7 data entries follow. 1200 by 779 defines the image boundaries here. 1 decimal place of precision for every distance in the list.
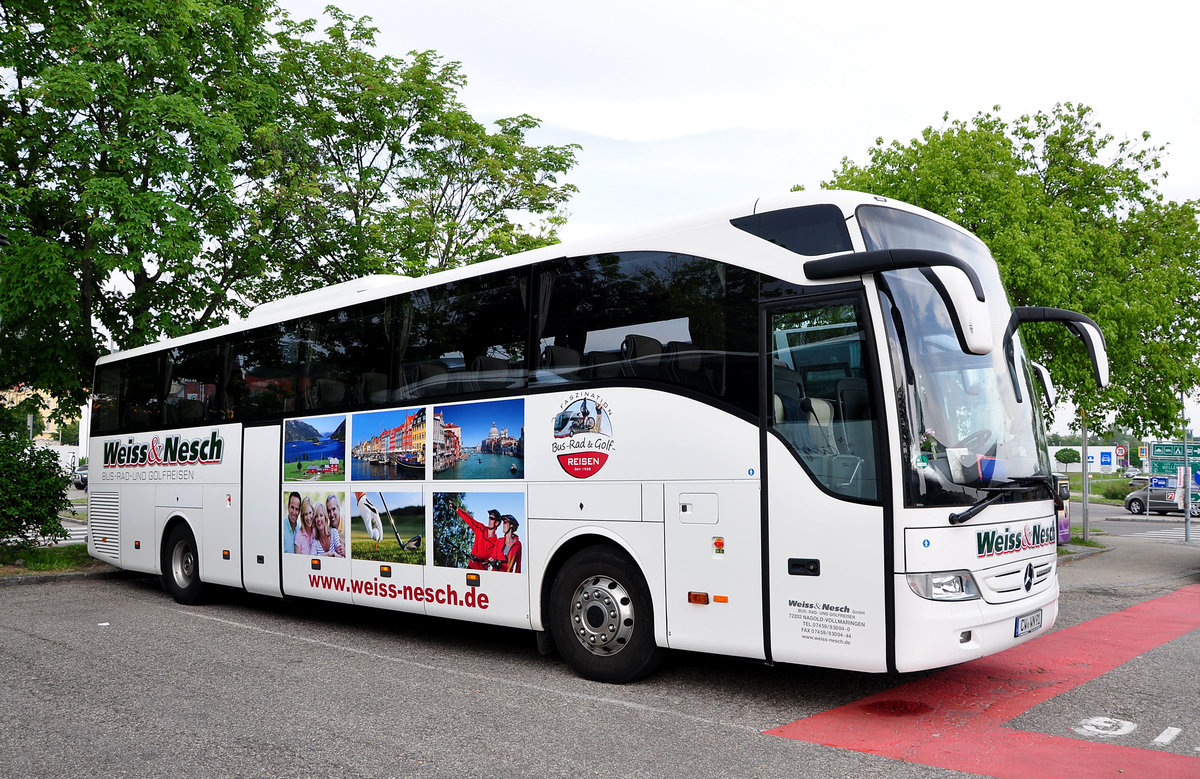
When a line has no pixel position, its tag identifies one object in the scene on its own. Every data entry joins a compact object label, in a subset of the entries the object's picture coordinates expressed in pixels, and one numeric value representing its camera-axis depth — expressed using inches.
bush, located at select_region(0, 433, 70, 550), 568.4
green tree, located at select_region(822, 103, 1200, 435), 652.7
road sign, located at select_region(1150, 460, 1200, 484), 868.0
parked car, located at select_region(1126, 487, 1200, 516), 1448.1
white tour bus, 226.2
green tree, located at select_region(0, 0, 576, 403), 521.0
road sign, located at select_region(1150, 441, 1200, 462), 845.2
